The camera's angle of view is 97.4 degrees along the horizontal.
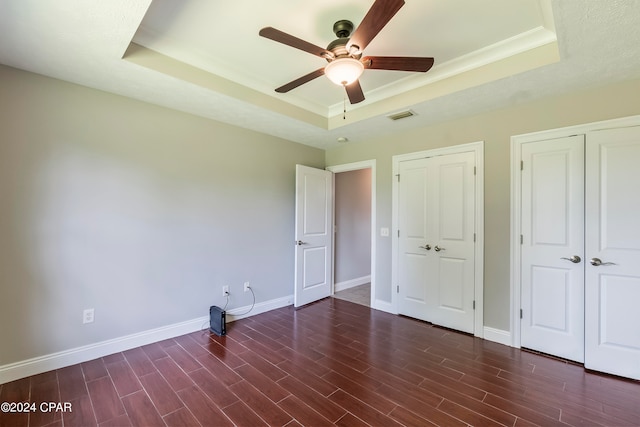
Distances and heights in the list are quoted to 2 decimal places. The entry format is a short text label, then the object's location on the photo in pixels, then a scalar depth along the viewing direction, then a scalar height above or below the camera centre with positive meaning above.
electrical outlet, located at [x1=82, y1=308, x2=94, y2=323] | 2.56 -0.94
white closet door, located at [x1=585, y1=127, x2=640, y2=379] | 2.33 -0.31
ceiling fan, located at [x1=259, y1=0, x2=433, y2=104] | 1.61 +1.07
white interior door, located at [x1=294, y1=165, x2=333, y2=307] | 4.16 -0.32
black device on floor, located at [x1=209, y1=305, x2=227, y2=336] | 3.12 -1.22
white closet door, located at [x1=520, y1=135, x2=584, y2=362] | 2.57 -0.31
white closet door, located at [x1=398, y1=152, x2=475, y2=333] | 3.24 -0.32
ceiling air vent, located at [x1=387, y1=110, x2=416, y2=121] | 3.14 +1.13
